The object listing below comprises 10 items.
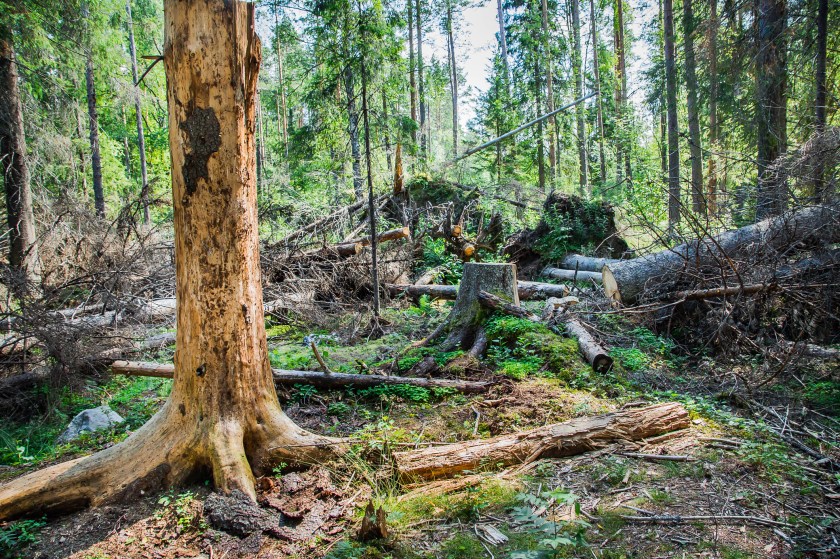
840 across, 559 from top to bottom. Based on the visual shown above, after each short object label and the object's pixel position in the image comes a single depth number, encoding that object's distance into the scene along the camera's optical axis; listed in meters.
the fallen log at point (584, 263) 10.53
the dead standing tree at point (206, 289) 2.95
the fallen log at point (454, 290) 9.28
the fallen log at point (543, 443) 3.24
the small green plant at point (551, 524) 2.06
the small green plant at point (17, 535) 2.61
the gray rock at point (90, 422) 4.48
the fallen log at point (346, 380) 4.69
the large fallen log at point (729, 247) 5.26
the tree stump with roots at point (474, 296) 6.09
